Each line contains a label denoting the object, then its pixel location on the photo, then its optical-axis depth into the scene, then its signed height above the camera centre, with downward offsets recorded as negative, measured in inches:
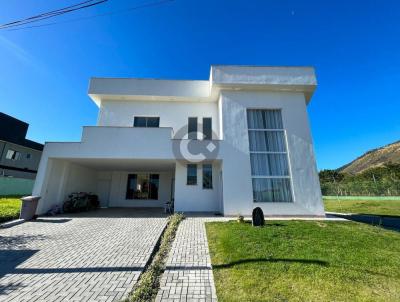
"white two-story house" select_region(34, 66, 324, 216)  381.7 +114.3
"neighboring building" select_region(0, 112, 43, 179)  820.0 +220.9
